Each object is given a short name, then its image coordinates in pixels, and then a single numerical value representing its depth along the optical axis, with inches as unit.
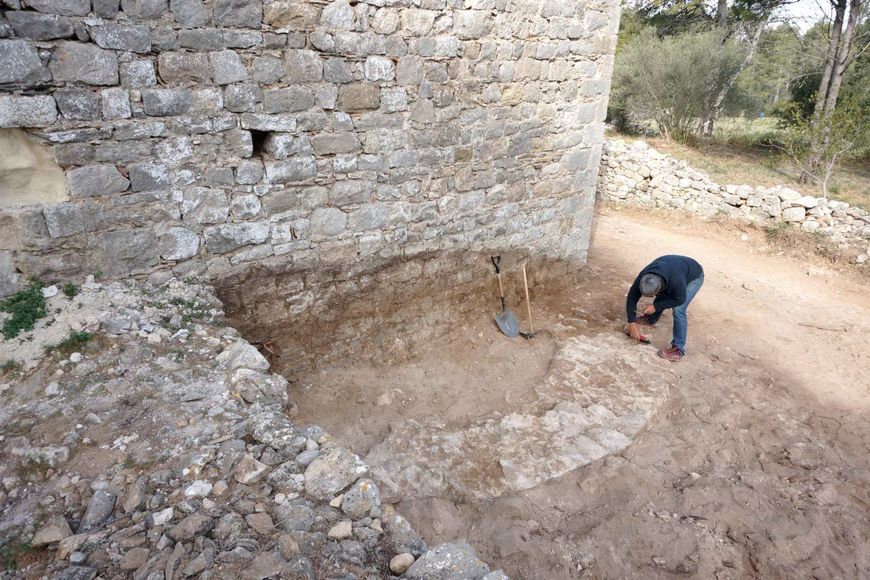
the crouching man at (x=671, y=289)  209.9
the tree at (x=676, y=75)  586.6
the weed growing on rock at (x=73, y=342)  123.4
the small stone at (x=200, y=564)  77.7
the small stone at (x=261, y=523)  87.0
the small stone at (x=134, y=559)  78.4
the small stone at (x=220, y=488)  93.5
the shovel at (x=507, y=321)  237.0
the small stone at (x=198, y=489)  92.7
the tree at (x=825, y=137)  383.2
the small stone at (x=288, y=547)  82.4
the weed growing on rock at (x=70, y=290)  135.2
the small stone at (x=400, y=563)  83.8
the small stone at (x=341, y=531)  88.0
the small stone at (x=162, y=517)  86.7
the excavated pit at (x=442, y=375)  162.6
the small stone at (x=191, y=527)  83.8
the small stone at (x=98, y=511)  87.0
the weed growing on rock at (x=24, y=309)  123.7
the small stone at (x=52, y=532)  82.4
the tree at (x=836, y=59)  427.5
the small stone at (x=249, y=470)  97.0
